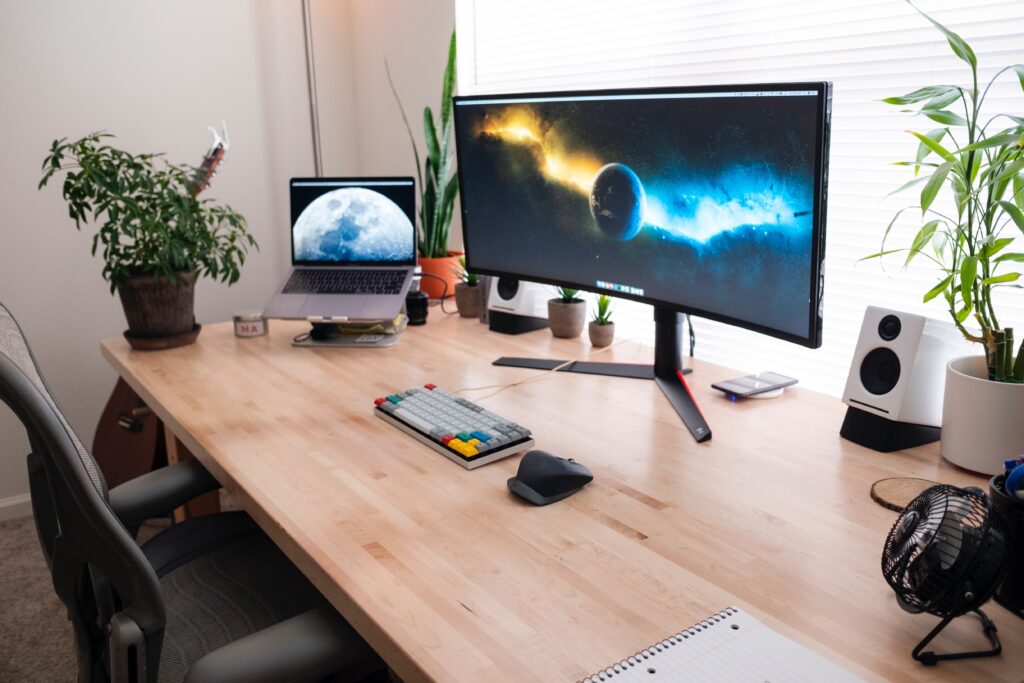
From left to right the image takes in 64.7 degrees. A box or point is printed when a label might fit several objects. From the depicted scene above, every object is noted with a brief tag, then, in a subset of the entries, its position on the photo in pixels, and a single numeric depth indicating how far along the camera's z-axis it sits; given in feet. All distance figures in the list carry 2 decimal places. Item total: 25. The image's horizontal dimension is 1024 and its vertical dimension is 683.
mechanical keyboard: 4.06
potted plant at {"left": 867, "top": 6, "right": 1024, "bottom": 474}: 3.53
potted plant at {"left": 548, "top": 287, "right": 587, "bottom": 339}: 6.32
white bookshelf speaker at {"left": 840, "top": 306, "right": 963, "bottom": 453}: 4.05
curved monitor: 3.90
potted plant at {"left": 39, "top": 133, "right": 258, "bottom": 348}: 5.96
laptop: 6.67
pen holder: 2.76
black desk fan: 2.53
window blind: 4.49
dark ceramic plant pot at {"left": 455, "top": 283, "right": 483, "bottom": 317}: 7.09
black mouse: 3.58
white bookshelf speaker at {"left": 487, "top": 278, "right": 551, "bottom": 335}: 6.53
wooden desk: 2.64
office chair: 2.85
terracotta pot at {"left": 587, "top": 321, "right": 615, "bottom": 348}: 6.01
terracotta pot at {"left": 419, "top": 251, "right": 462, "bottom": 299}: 7.74
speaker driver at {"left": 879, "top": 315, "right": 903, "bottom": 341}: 4.12
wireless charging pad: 4.93
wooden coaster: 3.49
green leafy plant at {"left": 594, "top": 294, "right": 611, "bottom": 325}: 6.00
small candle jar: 6.64
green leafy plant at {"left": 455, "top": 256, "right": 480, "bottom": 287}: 7.10
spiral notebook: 2.41
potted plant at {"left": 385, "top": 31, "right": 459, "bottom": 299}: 7.66
